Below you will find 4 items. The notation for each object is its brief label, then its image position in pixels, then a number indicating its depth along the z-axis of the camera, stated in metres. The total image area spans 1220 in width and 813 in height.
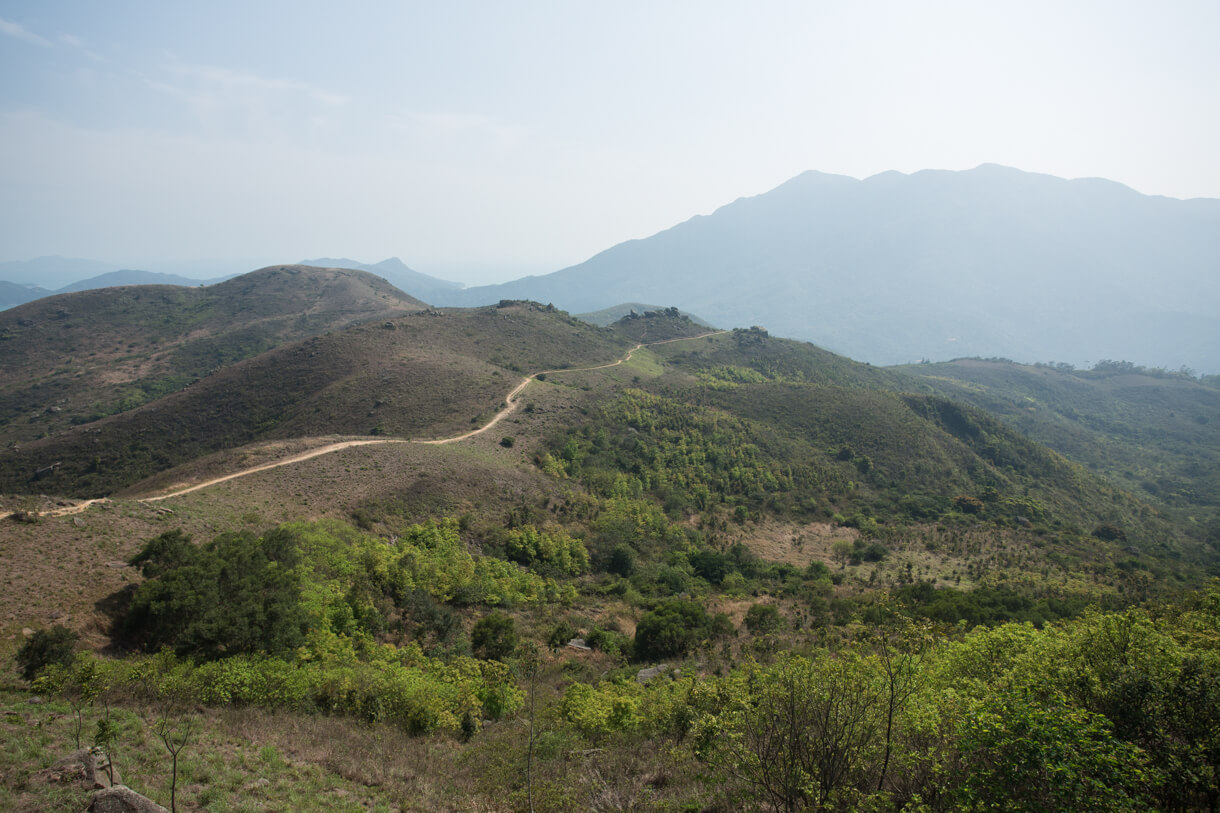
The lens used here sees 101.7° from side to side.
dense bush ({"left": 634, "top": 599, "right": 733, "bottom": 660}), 23.86
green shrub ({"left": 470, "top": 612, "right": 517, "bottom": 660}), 21.30
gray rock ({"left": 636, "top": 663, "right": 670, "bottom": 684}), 20.75
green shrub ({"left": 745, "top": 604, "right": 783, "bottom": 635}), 26.45
